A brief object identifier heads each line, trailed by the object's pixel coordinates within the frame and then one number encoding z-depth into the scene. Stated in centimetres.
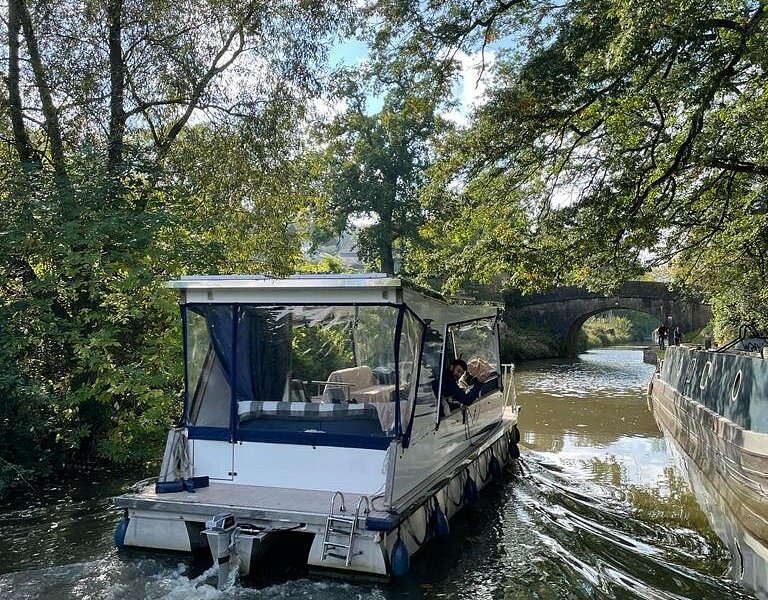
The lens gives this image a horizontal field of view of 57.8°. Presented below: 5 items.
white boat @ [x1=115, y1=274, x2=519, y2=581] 644
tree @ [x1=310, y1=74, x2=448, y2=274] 3747
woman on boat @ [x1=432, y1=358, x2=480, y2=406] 885
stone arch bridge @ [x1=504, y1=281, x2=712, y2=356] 4216
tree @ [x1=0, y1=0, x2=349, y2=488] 1030
